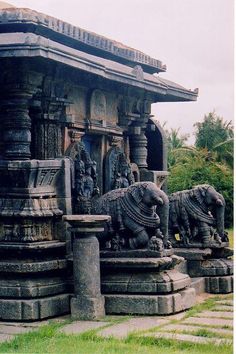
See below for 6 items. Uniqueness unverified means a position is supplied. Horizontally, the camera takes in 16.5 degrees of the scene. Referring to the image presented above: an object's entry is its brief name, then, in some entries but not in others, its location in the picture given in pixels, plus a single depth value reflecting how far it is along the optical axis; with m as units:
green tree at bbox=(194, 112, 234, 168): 22.08
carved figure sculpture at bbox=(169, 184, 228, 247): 12.35
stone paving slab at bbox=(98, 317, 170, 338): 8.57
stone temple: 9.77
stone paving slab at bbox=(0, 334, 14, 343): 8.39
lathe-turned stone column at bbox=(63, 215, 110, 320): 9.57
